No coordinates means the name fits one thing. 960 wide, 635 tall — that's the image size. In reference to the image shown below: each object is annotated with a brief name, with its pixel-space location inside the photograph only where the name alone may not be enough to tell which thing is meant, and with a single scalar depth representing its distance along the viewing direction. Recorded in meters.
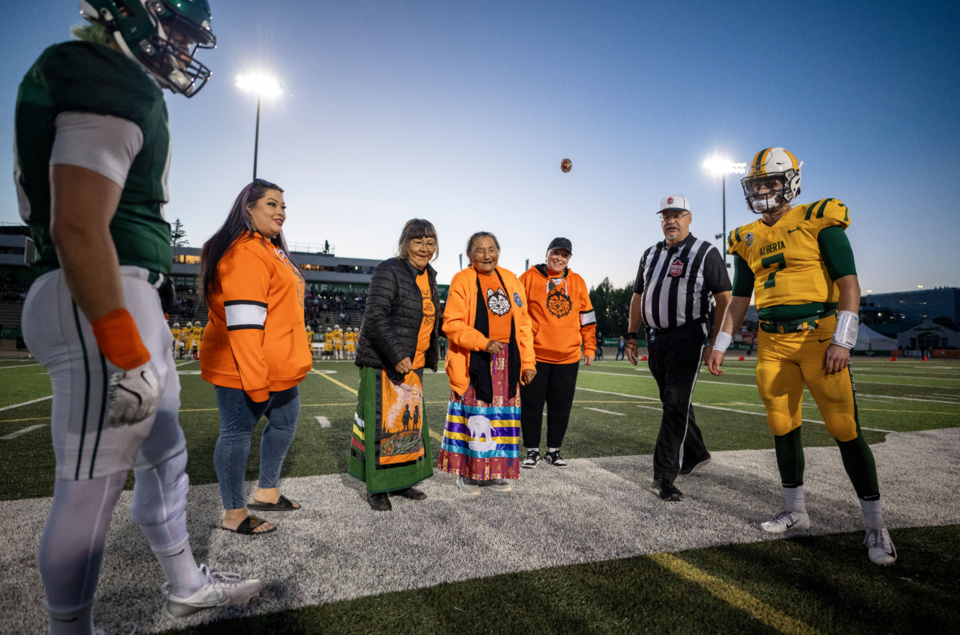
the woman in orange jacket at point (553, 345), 4.75
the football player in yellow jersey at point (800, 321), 2.69
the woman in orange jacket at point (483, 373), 3.77
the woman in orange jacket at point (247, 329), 2.61
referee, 3.75
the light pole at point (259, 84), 21.42
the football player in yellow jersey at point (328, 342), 26.37
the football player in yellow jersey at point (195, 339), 23.80
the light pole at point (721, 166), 34.16
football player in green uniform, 1.26
